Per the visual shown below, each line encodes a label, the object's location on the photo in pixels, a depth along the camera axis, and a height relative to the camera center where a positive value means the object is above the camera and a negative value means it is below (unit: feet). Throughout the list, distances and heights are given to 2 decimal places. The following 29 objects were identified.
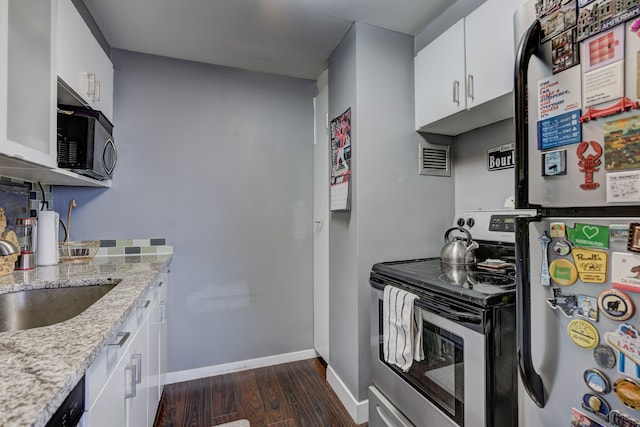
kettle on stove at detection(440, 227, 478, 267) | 5.20 -0.62
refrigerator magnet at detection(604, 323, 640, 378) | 1.99 -0.90
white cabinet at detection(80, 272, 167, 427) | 2.58 -1.77
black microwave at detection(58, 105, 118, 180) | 4.69 +1.31
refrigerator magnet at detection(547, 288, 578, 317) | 2.39 -0.70
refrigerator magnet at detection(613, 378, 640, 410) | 2.00 -1.20
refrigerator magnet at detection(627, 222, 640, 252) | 2.02 -0.14
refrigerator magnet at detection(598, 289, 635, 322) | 2.05 -0.62
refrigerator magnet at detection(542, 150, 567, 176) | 2.46 +0.47
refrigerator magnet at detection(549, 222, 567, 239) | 2.46 -0.10
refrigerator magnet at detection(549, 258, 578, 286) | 2.40 -0.45
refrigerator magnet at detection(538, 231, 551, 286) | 2.56 -0.37
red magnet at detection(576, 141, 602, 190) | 2.25 +0.43
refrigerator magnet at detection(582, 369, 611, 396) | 2.16 -1.22
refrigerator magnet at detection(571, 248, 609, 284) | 2.20 -0.36
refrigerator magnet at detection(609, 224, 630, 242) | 2.08 -0.11
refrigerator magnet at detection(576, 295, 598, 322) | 2.23 -0.69
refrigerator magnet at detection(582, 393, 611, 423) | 2.16 -1.41
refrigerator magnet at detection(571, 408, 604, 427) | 2.24 -1.57
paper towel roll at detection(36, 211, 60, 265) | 5.41 -0.37
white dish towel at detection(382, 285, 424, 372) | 4.21 -1.66
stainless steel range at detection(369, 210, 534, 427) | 3.30 -1.57
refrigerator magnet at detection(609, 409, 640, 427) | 2.01 -1.41
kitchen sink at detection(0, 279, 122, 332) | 3.87 -1.18
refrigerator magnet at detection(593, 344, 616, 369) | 2.13 -1.02
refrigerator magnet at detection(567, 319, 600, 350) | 2.23 -0.90
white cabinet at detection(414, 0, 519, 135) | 4.33 +2.44
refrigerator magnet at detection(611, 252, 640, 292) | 2.02 -0.38
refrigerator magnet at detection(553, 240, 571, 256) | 2.43 -0.25
